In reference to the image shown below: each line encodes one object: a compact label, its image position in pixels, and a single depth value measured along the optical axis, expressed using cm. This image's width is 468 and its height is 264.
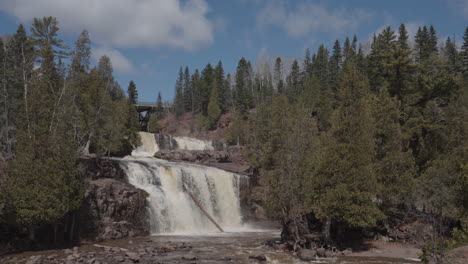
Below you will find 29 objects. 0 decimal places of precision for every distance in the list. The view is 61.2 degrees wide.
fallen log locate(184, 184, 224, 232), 3988
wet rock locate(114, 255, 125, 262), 2438
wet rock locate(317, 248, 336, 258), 2623
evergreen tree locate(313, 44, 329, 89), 9682
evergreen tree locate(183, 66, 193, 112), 12350
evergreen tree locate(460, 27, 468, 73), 8319
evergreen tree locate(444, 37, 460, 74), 8544
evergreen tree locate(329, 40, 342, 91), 9023
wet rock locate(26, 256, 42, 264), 2341
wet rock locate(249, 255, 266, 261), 2514
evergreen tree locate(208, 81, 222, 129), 10219
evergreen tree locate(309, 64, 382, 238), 2695
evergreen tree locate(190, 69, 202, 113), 11633
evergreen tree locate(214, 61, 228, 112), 10813
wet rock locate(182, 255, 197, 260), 2492
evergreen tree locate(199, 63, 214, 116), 11400
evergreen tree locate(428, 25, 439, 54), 9738
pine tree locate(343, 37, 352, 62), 13862
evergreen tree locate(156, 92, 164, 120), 11900
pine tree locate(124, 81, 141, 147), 5800
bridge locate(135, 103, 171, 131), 9201
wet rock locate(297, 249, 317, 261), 2533
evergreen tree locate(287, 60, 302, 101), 9975
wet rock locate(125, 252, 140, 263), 2433
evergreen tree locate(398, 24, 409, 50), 8756
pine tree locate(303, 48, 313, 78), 12084
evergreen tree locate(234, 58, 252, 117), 9925
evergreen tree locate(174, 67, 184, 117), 12506
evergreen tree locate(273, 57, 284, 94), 11374
